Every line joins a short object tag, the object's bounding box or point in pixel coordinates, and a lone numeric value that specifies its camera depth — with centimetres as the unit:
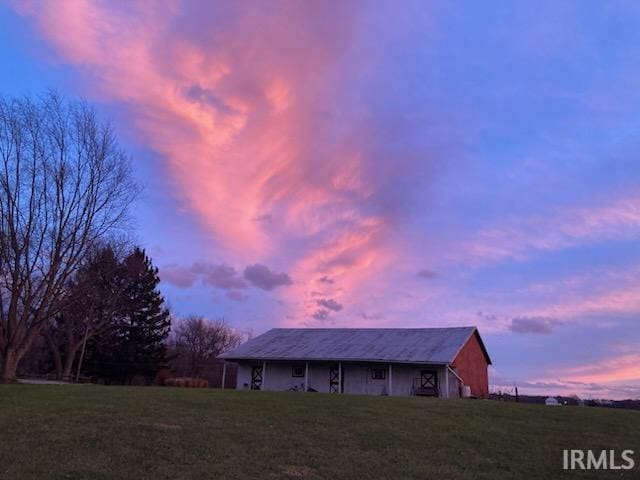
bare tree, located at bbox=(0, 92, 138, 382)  2558
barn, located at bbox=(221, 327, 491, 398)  3475
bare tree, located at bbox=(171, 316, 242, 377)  7706
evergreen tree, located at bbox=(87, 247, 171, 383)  5175
